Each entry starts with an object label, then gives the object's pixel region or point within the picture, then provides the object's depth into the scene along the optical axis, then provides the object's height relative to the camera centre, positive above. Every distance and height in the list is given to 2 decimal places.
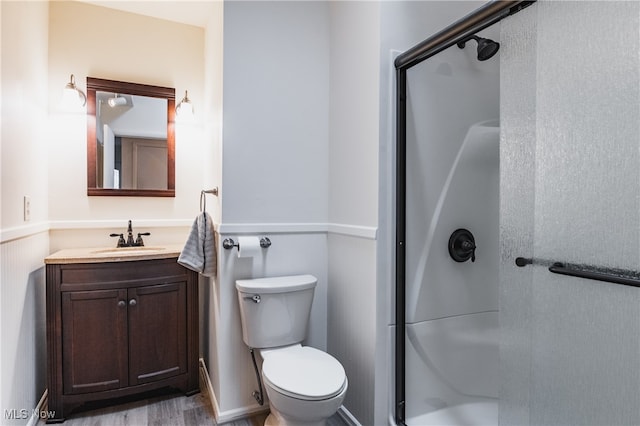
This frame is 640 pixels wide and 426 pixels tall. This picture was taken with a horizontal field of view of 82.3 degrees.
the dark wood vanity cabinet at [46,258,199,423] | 1.89 -0.67
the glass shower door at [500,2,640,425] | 1.14 +0.01
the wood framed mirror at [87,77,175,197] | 2.33 +0.45
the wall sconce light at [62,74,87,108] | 2.21 +0.68
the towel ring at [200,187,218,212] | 2.06 +0.07
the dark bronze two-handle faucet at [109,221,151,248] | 2.34 -0.21
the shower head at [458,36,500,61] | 1.63 +0.73
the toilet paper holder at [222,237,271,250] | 1.91 -0.19
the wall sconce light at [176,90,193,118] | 2.52 +0.68
